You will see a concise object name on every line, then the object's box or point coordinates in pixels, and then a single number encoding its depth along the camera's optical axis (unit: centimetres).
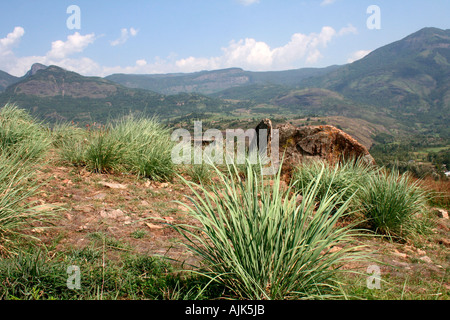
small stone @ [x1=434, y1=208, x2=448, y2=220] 496
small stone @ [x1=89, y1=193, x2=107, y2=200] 385
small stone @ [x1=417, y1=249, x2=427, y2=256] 336
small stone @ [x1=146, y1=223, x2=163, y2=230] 323
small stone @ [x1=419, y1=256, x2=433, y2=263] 315
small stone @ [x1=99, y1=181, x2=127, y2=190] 430
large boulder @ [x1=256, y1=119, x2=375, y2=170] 632
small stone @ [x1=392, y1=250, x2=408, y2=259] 318
